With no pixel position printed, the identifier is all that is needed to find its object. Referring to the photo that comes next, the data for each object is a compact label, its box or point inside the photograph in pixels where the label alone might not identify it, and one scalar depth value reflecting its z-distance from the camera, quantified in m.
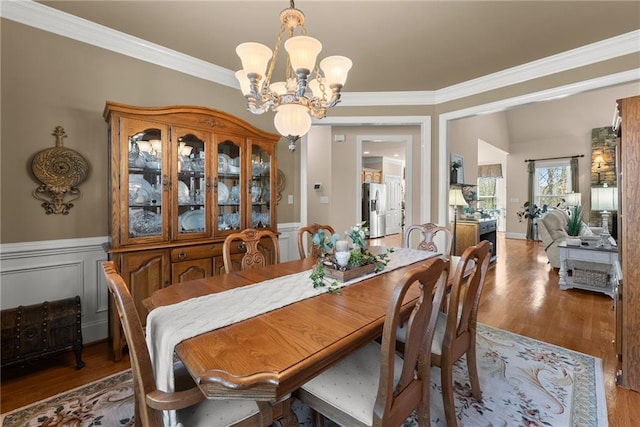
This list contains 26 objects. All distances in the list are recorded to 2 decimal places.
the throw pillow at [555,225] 4.58
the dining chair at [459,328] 1.39
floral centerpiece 1.64
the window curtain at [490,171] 9.43
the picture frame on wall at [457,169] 5.23
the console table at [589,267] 3.50
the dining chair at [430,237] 2.62
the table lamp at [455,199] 4.49
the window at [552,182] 7.76
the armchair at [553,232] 4.57
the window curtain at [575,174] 7.46
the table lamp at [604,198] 6.41
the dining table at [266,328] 0.80
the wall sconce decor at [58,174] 2.13
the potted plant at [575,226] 4.55
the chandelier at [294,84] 1.48
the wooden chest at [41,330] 1.84
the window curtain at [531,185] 8.16
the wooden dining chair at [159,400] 0.93
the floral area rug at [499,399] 1.59
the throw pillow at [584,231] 4.41
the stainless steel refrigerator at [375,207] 8.28
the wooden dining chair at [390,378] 0.97
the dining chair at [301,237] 2.34
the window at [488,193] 9.72
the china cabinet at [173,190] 2.17
